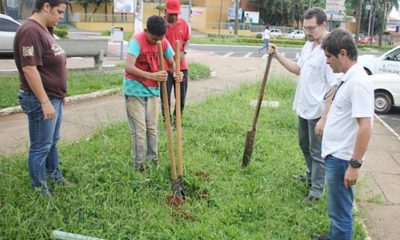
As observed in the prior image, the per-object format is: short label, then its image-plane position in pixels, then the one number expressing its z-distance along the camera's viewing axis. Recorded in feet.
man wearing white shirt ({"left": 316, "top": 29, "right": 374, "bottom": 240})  9.50
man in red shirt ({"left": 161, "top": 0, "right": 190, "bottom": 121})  19.10
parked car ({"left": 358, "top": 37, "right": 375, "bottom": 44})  174.82
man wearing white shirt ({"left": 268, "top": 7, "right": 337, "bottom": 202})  13.41
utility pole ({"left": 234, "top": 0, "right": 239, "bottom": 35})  155.32
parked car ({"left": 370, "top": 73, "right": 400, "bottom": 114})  32.96
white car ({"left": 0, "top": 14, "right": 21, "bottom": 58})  40.40
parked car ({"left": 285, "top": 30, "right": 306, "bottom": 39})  169.33
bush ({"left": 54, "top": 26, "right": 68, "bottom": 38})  72.67
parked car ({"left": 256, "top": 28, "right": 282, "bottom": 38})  171.63
